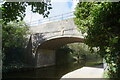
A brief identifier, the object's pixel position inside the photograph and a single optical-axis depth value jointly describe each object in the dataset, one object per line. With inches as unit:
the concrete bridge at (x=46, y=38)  466.6
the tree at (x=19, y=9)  145.0
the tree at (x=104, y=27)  117.5
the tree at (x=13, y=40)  472.5
